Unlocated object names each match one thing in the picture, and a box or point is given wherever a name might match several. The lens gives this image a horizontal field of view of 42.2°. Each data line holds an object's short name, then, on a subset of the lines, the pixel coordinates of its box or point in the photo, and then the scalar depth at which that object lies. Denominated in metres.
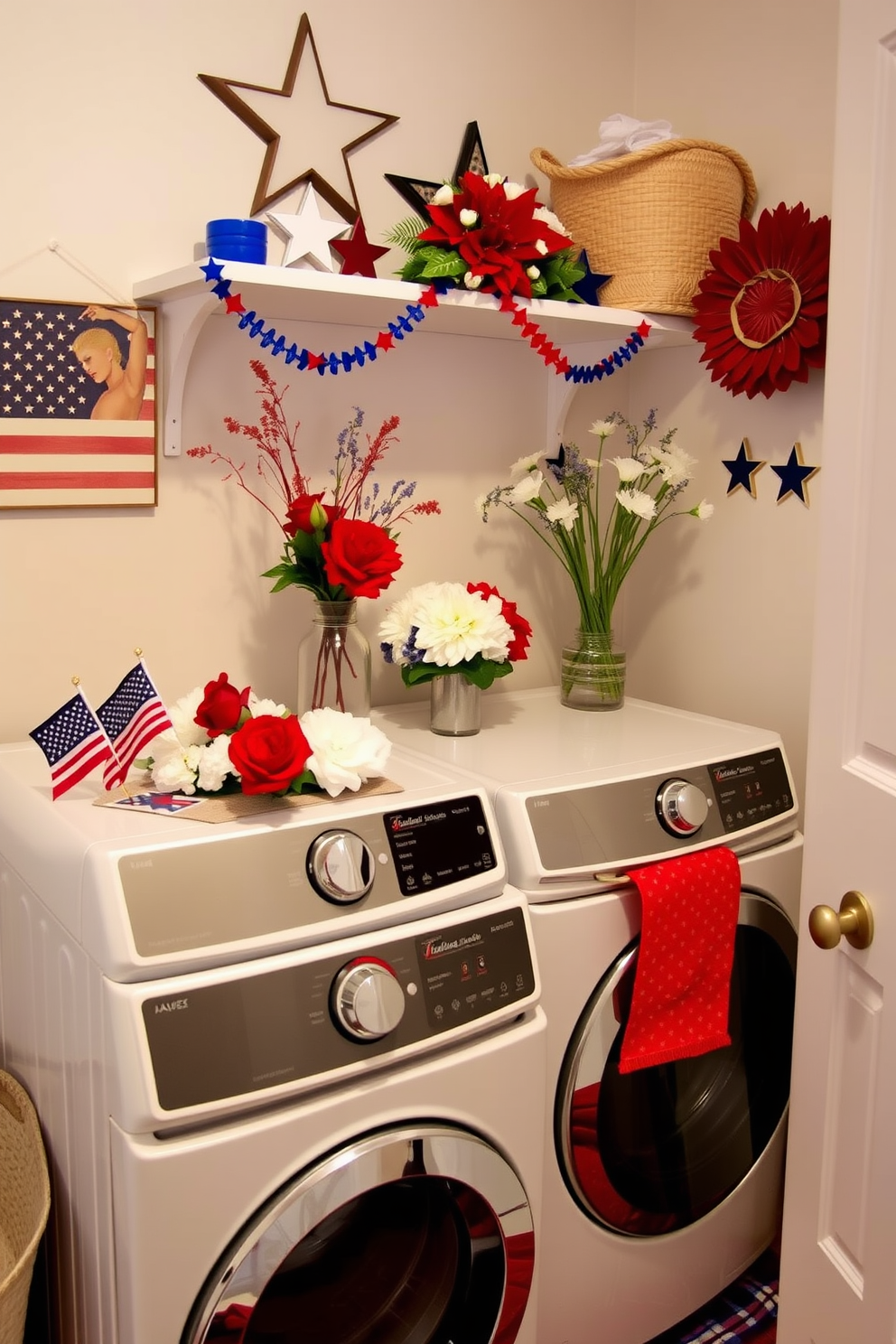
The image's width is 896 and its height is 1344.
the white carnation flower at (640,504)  1.96
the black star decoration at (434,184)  2.01
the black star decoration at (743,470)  2.13
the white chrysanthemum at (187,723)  1.49
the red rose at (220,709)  1.44
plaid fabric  1.91
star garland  1.61
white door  1.23
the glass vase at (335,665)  1.78
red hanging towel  1.63
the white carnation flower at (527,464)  2.08
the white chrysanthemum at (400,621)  1.84
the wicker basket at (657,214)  1.93
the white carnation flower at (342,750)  1.43
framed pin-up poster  1.68
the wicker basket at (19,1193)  1.29
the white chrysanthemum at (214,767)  1.40
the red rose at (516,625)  1.88
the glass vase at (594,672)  2.09
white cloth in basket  1.94
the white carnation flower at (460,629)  1.78
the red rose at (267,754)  1.36
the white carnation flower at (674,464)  2.01
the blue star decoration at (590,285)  1.97
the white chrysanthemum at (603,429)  2.07
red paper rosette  1.86
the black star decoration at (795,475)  2.04
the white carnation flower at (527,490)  2.01
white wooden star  1.78
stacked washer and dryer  1.21
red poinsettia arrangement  1.75
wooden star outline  1.81
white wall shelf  1.63
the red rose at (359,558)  1.66
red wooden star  1.76
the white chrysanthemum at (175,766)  1.42
